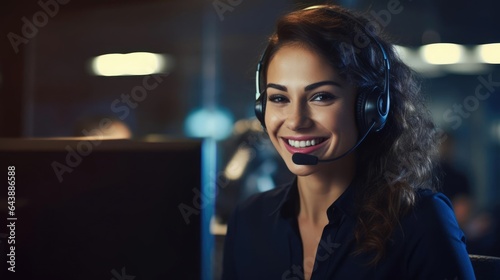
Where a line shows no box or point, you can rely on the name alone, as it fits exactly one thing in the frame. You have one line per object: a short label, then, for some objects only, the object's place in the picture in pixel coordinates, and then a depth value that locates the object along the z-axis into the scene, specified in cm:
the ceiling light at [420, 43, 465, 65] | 312
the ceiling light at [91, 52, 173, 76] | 458
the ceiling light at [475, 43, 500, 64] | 274
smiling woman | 96
